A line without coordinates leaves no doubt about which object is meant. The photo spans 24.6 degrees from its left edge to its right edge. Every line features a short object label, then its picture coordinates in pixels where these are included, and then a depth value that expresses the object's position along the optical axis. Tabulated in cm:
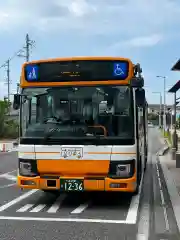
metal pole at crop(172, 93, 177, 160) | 2133
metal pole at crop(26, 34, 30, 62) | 6553
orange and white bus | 827
